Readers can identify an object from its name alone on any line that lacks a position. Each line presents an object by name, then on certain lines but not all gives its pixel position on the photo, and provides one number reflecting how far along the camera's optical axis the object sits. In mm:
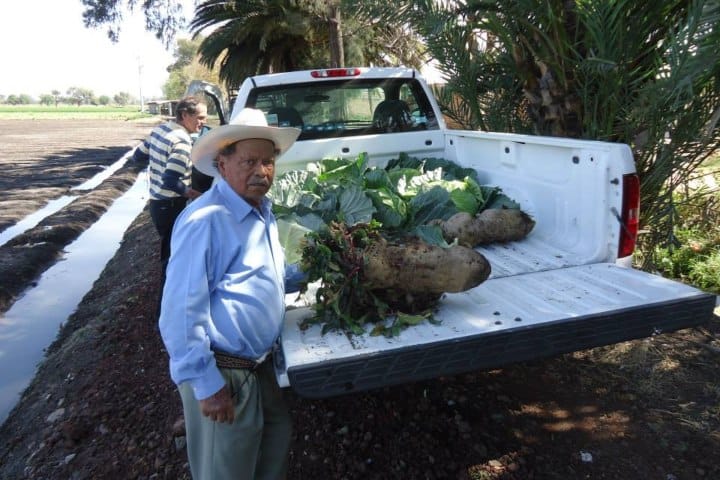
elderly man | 1920
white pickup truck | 2246
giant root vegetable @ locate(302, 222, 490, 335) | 2555
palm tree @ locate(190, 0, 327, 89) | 13828
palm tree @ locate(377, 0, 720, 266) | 3951
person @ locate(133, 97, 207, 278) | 4957
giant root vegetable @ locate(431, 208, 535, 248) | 3541
